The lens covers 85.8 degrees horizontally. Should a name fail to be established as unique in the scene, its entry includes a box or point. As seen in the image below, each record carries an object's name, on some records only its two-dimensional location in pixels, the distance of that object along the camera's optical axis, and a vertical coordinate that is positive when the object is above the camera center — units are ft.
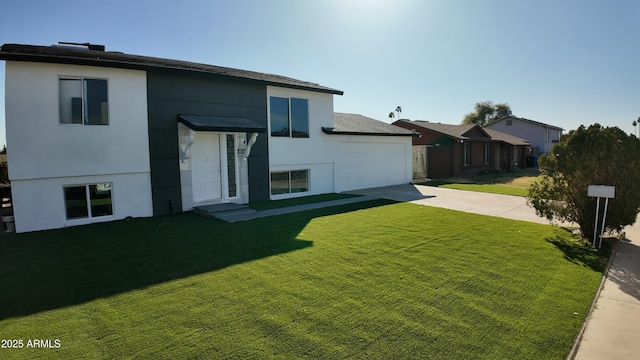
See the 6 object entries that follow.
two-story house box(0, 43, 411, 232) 28.58 +3.24
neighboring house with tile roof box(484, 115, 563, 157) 127.24 +11.78
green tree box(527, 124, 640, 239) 23.13 -0.87
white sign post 21.66 -2.13
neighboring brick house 78.54 +3.48
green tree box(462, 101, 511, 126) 237.66 +35.13
